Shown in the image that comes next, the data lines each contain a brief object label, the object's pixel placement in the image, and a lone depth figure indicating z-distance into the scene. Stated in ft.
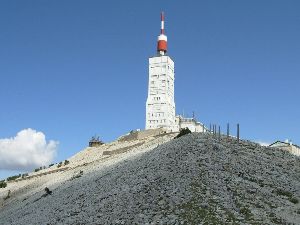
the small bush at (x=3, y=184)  344.28
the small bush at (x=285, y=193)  143.56
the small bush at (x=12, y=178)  382.22
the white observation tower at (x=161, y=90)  539.70
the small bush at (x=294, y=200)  138.62
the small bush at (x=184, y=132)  224.74
